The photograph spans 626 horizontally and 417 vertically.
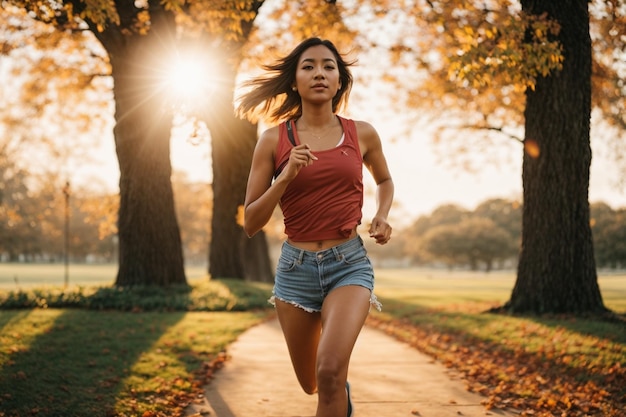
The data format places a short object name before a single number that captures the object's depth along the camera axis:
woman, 3.37
